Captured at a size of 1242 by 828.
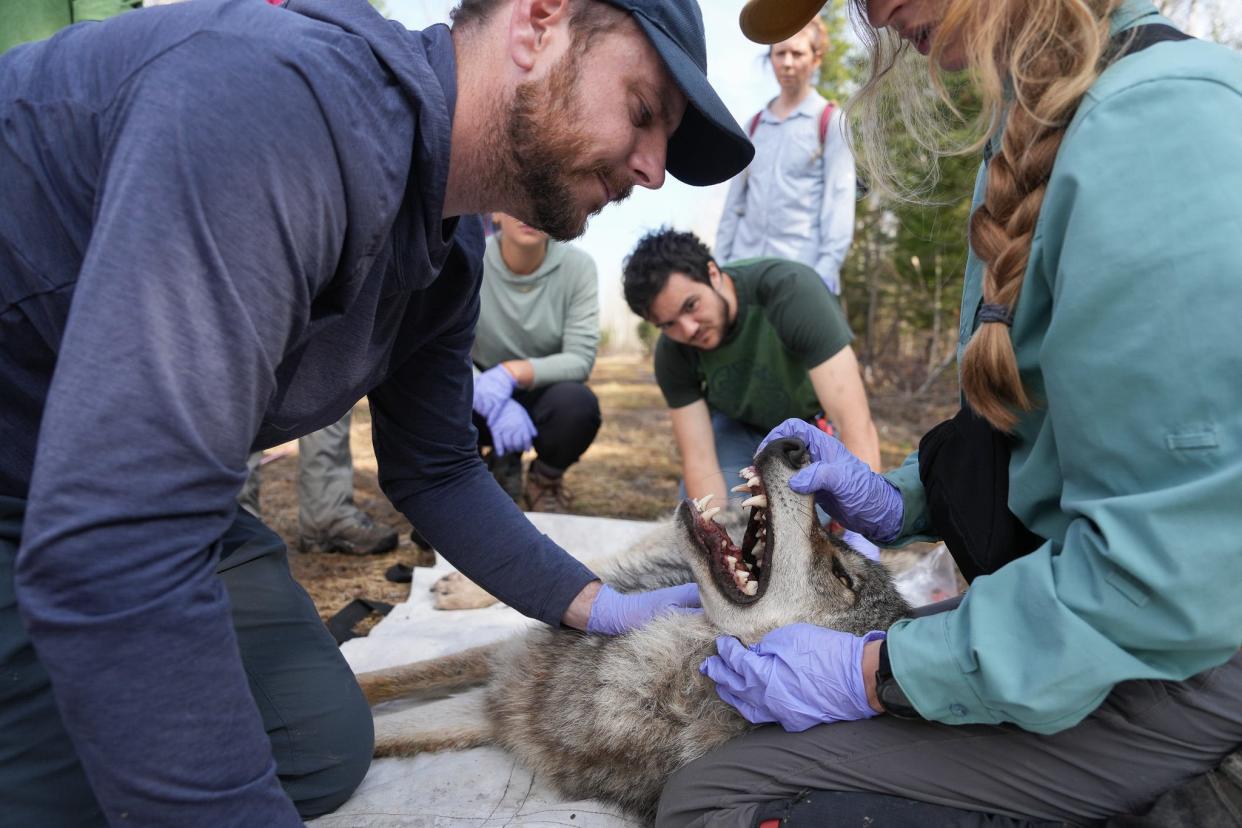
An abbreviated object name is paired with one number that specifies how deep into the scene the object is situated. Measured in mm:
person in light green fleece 4984
